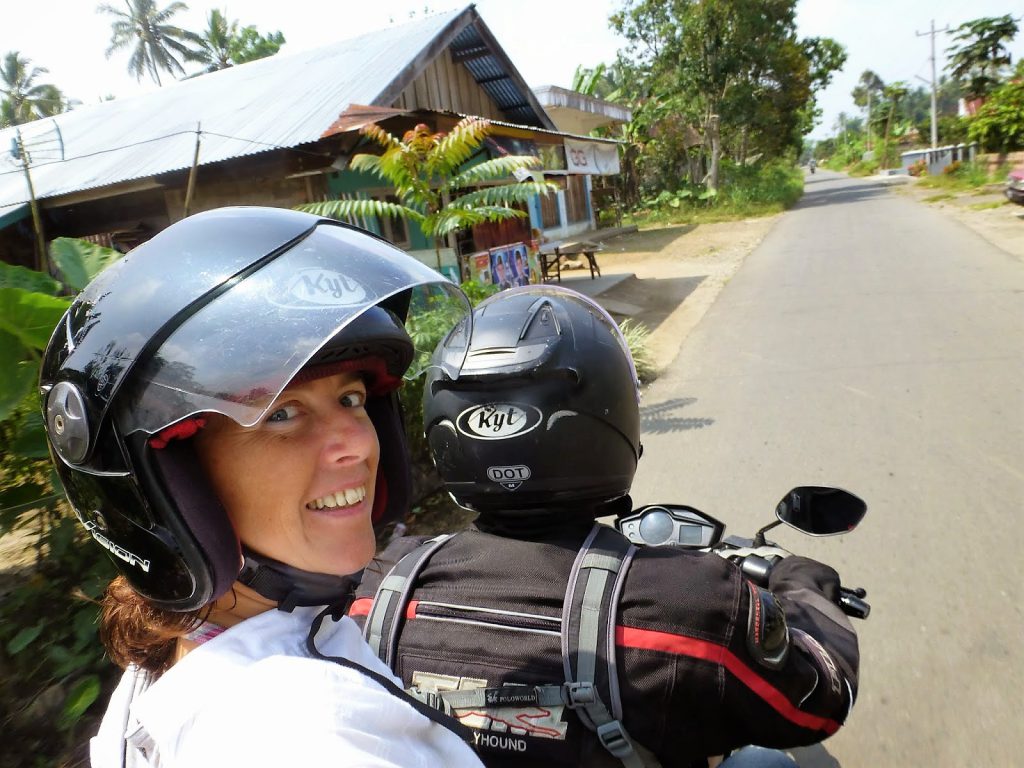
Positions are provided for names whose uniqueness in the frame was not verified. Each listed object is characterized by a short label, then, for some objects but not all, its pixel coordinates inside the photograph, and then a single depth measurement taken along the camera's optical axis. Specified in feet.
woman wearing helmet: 3.24
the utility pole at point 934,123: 136.98
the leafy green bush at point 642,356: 23.00
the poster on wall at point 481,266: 30.22
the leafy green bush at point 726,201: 86.02
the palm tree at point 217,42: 125.39
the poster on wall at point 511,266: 32.37
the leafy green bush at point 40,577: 7.88
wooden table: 43.78
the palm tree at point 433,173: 17.78
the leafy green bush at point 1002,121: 77.56
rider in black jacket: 3.91
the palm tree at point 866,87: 272.10
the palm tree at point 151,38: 124.16
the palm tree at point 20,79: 106.60
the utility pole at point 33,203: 9.43
